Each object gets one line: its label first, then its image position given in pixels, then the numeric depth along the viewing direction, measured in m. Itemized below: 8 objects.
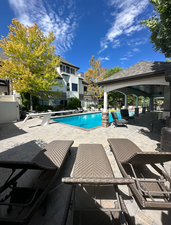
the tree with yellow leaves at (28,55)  10.87
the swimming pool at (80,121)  11.41
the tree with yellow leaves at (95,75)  22.94
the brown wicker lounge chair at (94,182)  1.28
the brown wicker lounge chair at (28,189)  1.43
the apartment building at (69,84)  20.31
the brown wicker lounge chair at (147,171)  1.45
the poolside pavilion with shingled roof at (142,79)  5.53
